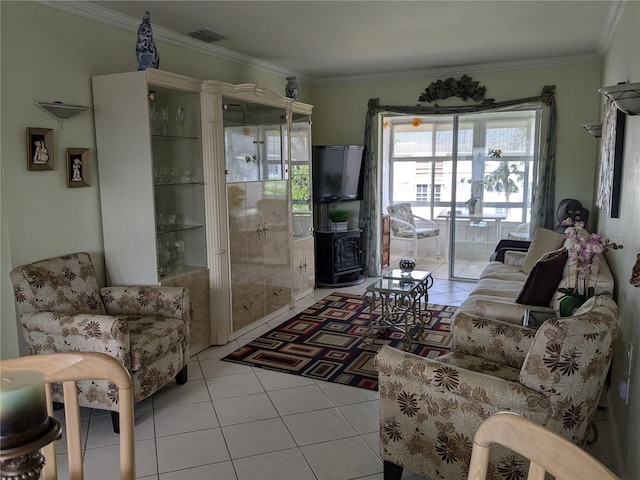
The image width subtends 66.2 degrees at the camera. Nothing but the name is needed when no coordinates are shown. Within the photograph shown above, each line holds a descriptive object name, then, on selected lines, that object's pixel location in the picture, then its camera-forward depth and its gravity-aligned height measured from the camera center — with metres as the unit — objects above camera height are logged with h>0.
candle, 0.72 -0.34
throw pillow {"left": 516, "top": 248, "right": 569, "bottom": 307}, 3.20 -0.66
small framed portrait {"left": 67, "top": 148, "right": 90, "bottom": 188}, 3.40 +0.10
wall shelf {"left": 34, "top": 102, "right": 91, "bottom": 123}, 3.16 +0.47
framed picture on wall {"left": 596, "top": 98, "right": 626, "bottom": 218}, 3.10 +0.12
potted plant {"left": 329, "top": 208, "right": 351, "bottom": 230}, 6.30 -0.50
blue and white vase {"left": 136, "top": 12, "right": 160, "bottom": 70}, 3.45 +0.94
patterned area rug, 3.73 -1.41
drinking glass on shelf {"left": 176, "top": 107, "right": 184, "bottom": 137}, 3.94 +0.49
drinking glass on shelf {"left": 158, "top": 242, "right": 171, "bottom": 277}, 3.75 -0.61
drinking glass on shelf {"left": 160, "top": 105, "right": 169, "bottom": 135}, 3.74 +0.49
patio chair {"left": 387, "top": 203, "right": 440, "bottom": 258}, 7.81 -0.77
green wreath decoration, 5.84 +1.07
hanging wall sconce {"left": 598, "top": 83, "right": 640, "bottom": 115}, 2.18 +0.37
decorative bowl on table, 4.51 -0.79
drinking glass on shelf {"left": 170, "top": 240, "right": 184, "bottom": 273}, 3.97 -0.61
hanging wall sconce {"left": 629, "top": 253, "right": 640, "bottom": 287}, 1.83 -0.36
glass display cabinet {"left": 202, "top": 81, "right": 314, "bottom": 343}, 4.08 -0.18
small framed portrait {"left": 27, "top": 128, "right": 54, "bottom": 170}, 3.12 +0.21
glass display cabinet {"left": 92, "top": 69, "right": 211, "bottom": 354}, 3.49 +0.02
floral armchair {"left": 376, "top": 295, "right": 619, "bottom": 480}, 1.86 -0.89
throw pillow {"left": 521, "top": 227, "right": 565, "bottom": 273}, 4.44 -0.61
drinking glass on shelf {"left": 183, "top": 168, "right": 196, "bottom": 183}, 4.07 +0.05
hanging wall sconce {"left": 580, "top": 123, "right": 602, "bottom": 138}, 4.30 +0.44
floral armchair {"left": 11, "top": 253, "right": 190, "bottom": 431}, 2.83 -0.88
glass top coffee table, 4.12 -1.13
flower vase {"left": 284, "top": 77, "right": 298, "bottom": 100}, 5.47 +1.01
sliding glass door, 6.00 -0.04
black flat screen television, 6.04 +0.11
